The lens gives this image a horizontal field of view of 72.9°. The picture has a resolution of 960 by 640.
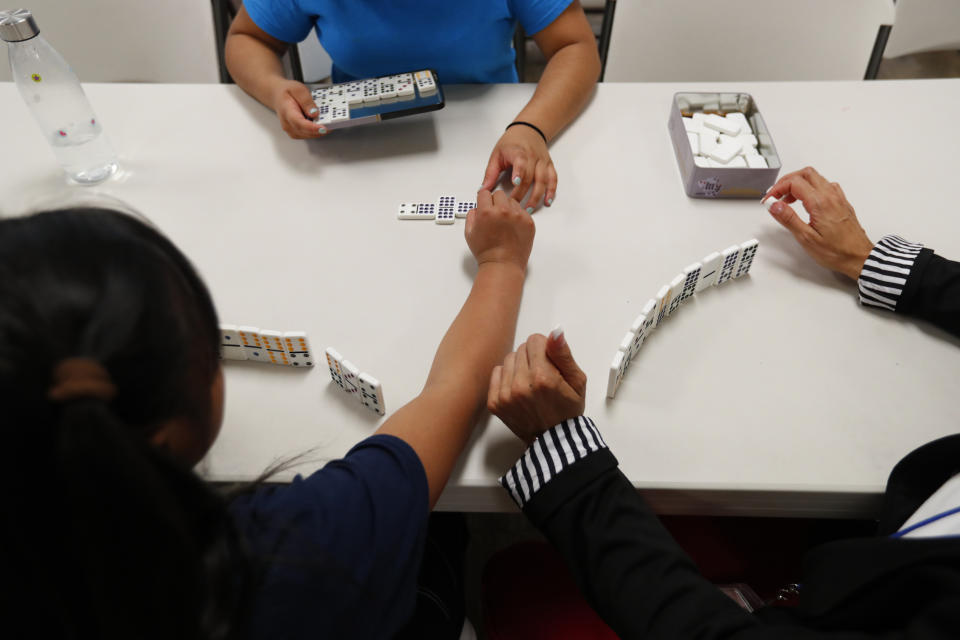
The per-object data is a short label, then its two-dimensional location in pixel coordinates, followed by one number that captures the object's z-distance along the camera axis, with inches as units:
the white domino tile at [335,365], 29.7
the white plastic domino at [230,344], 31.0
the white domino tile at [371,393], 28.8
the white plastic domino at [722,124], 42.3
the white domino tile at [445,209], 39.2
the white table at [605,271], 28.9
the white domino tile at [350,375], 28.9
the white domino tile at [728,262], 34.4
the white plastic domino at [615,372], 29.3
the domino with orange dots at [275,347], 30.8
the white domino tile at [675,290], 33.1
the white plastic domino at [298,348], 31.0
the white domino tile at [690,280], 33.6
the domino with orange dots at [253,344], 30.8
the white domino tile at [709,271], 33.9
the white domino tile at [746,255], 34.7
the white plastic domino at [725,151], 40.7
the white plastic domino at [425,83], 43.9
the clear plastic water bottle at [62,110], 39.9
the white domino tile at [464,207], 39.4
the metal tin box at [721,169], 39.1
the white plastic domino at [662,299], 32.4
